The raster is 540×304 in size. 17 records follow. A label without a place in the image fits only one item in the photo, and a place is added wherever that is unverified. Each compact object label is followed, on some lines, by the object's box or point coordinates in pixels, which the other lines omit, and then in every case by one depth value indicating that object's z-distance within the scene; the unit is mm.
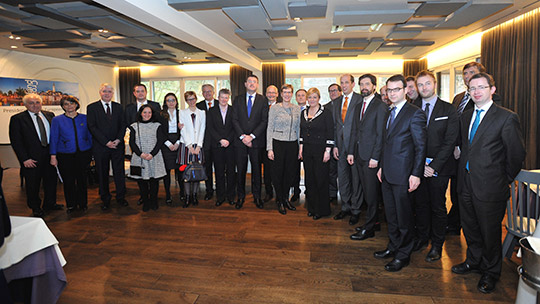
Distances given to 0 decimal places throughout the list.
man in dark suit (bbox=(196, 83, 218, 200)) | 4802
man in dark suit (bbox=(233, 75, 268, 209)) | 4477
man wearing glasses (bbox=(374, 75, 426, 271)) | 2604
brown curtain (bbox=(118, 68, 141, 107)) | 12453
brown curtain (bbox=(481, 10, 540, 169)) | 5344
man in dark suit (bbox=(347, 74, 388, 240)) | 3207
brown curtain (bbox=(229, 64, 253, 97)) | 11766
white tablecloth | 1760
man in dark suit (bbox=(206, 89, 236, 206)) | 4574
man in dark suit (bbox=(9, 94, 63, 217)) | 4180
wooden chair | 2361
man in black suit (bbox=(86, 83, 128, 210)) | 4434
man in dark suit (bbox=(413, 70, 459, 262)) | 2762
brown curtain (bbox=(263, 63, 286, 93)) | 11492
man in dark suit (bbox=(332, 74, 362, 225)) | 3799
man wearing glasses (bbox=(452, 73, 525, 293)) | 2248
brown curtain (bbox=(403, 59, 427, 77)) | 10664
